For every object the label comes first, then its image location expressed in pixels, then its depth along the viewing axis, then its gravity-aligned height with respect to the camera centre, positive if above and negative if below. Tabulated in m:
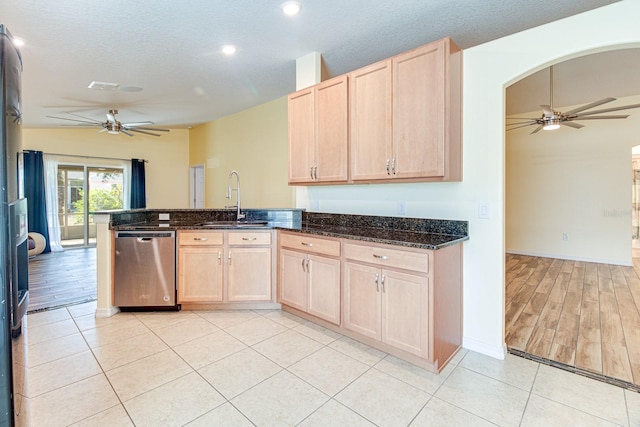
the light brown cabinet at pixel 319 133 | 2.88 +0.74
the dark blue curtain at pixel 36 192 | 6.05 +0.36
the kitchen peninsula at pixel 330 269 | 2.13 -0.51
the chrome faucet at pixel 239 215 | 3.75 -0.07
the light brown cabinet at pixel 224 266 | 3.12 -0.57
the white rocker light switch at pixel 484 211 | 2.36 -0.02
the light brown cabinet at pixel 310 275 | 2.62 -0.60
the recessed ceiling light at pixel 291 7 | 2.38 +1.57
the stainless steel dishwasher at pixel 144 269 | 3.08 -0.58
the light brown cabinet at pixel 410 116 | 2.27 +0.73
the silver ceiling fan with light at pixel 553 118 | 4.01 +1.17
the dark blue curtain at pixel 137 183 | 7.18 +0.62
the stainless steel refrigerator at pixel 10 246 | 0.94 -0.11
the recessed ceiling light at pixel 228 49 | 3.12 +1.63
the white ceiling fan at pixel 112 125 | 5.08 +1.44
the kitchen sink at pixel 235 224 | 3.16 -0.16
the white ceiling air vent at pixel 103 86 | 4.08 +1.67
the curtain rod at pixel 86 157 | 6.43 +1.16
